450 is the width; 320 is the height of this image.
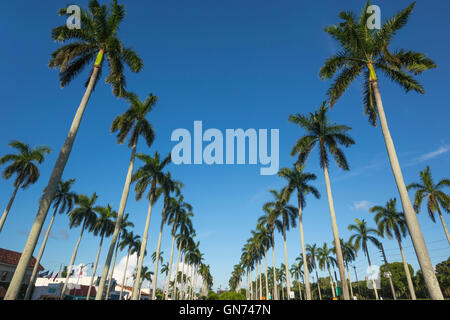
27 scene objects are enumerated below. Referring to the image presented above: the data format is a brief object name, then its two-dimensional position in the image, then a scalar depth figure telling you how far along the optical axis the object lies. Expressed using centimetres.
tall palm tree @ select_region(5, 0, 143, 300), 1474
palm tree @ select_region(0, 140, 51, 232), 3070
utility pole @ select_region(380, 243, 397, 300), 4201
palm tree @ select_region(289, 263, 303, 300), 9099
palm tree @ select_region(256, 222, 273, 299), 5169
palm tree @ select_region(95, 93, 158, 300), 2234
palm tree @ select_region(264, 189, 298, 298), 3597
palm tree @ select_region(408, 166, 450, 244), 3225
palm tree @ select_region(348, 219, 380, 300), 4480
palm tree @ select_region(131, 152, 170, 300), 2786
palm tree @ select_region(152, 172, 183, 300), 3133
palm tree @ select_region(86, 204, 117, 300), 4384
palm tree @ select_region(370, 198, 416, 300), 3934
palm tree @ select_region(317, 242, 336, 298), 6462
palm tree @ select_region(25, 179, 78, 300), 3764
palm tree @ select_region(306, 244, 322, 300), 7338
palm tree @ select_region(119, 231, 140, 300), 5508
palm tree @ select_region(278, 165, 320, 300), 3022
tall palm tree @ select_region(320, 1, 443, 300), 1412
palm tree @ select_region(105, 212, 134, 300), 4891
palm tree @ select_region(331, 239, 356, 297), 5919
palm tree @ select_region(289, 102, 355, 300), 2339
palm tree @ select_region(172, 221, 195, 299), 4634
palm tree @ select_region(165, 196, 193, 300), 4111
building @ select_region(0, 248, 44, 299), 3667
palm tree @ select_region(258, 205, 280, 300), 3975
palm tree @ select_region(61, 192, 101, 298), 4106
